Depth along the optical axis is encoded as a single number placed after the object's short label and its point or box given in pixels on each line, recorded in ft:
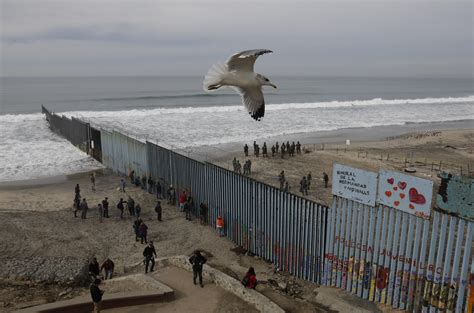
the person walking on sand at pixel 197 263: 36.09
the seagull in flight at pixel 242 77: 20.52
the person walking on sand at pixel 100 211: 59.16
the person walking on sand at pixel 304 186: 68.80
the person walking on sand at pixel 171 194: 64.13
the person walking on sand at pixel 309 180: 71.31
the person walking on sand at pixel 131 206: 60.21
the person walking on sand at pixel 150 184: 69.21
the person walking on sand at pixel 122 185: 71.57
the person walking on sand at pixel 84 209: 59.45
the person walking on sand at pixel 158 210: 57.98
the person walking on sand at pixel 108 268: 40.14
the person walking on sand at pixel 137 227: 51.55
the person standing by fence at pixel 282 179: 72.23
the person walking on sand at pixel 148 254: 40.29
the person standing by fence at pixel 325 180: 74.13
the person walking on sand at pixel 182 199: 59.72
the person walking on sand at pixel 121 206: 59.47
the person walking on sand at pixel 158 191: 67.22
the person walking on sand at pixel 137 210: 59.06
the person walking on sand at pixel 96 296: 30.35
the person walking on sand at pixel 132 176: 76.23
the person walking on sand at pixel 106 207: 59.57
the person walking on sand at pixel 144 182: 72.42
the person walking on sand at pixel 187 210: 57.94
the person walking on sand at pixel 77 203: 61.41
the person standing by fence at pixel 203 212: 55.21
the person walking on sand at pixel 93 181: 74.38
